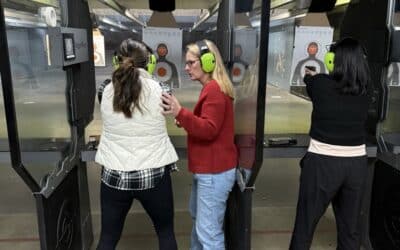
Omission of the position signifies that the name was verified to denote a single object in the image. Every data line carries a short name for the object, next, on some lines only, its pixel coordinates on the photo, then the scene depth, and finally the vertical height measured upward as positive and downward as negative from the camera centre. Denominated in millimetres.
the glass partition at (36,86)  1947 -228
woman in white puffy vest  1673 -435
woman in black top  1914 -447
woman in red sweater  1855 -459
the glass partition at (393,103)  2316 -373
